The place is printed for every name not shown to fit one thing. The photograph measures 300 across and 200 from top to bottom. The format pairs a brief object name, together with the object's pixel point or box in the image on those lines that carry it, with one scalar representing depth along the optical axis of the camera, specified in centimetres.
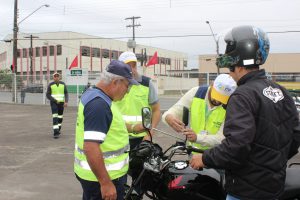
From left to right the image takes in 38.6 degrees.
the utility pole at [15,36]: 3109
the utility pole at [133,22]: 5809
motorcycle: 303
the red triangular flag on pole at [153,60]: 2676
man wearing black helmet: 232
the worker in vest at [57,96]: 1276
